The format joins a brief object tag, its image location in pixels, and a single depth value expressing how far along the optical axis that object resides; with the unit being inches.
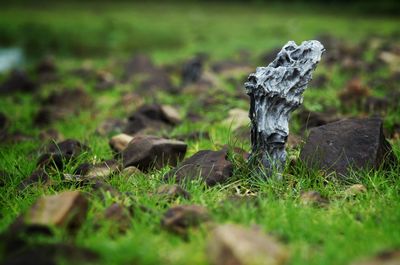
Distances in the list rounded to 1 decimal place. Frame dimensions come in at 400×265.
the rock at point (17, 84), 399.2
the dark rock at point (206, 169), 167.9
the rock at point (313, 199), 151.1
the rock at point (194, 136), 233.5
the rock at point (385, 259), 97.5
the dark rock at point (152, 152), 186.2
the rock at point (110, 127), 260.1
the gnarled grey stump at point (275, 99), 167.2
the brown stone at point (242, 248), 103.6
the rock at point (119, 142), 211.8
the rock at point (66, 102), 318.7
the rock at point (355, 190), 157.3
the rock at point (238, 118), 251.3
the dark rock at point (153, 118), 260.4
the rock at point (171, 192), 150.6
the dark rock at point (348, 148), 170.6
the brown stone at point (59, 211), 123.6
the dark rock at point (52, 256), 108.0
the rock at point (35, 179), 169.5
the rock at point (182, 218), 130.3
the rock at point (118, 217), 132.2
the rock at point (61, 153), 187.9
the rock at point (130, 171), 177.8
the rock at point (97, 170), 170.9
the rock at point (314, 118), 231.5
